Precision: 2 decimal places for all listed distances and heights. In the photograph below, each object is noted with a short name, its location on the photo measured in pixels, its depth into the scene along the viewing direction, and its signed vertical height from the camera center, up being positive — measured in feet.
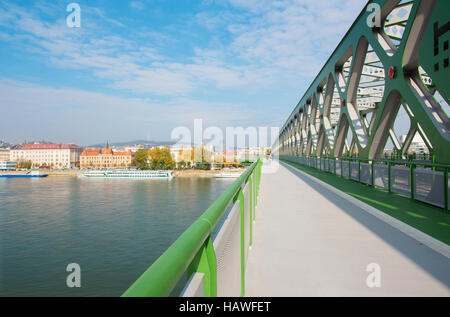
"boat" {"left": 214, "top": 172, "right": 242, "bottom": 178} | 289.86 -18.18
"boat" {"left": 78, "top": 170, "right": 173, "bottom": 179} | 273.95 -16.88
